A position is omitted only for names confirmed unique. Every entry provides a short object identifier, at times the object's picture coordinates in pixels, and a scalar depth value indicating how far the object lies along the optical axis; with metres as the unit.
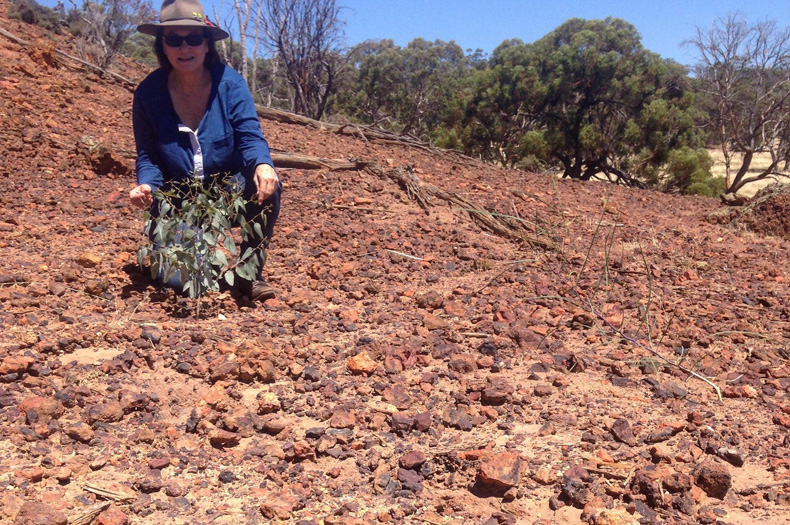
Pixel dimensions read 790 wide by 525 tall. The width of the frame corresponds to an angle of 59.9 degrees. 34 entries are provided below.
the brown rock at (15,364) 2.08
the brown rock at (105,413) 1.93
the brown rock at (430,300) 2.94
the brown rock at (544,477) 1.77
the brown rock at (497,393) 2.14
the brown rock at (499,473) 1.73
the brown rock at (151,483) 1.69
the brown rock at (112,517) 1.56
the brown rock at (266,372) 2.23
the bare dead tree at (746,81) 13.56
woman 2.89
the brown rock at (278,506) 1.63
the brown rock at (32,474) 1.68
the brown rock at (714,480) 1.72
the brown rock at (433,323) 2.71
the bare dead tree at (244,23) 12.57
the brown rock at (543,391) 2.20
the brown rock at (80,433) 1.85
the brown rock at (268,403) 2.06
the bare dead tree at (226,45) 12.41
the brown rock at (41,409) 1.89
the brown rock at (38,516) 1.52
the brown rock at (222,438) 1.90
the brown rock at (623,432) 1.94
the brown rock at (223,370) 2.21
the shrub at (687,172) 11.12
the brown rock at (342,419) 2.00
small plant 2.69
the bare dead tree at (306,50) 11.70
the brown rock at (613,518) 1.60
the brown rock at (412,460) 1.81
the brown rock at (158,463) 1.77
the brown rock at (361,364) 2.31
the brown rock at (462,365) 2.35
